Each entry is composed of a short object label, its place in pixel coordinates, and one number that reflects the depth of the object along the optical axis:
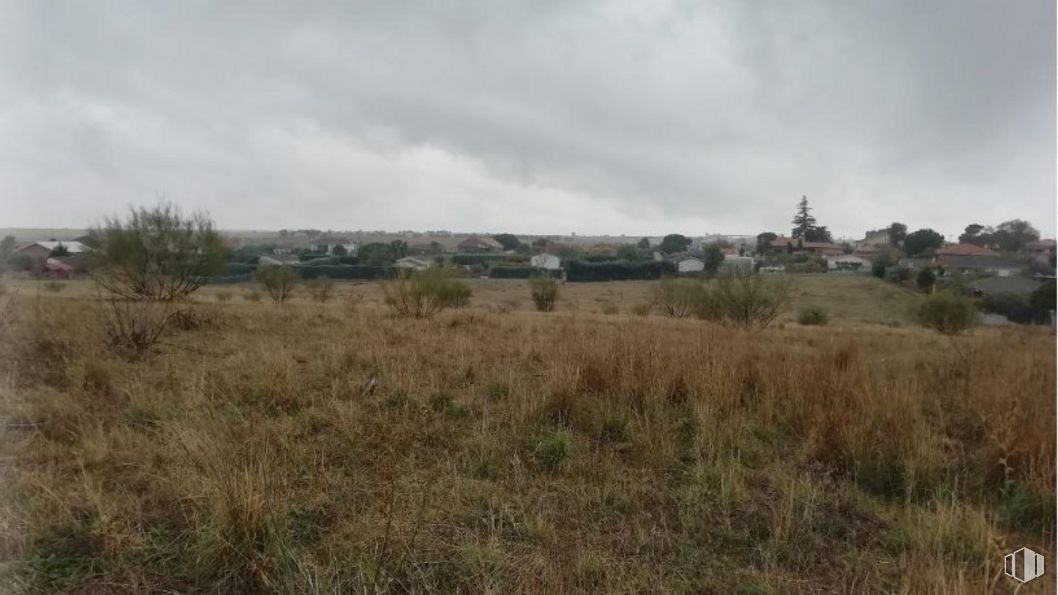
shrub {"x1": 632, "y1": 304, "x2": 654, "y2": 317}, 21.44
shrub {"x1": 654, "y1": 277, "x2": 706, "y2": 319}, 19.59
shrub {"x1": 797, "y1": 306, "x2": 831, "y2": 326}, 20.09
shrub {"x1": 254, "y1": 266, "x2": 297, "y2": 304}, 23.28
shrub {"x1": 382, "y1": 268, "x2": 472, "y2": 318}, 13.78
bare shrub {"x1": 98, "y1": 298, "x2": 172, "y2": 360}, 5.59
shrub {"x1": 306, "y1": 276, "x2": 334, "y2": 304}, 22.84
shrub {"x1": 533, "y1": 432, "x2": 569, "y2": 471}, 3.15
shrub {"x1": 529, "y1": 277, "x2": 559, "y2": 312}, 25.08
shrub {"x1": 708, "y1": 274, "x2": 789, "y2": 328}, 16.69
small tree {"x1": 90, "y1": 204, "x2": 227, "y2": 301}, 13.31
